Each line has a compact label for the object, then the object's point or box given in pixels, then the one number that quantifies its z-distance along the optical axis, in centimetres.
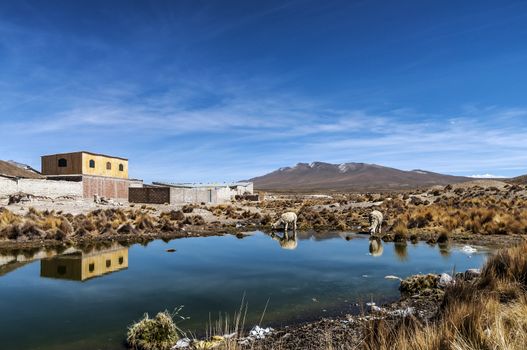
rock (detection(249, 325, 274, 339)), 707
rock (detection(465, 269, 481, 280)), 955
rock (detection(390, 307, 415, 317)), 764
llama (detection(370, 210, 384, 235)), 2268
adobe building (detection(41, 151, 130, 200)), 4122
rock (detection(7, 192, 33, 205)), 2898
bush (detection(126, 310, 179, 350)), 688
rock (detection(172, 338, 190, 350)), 682
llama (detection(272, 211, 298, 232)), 2467
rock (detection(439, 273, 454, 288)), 998
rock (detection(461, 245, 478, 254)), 1642
